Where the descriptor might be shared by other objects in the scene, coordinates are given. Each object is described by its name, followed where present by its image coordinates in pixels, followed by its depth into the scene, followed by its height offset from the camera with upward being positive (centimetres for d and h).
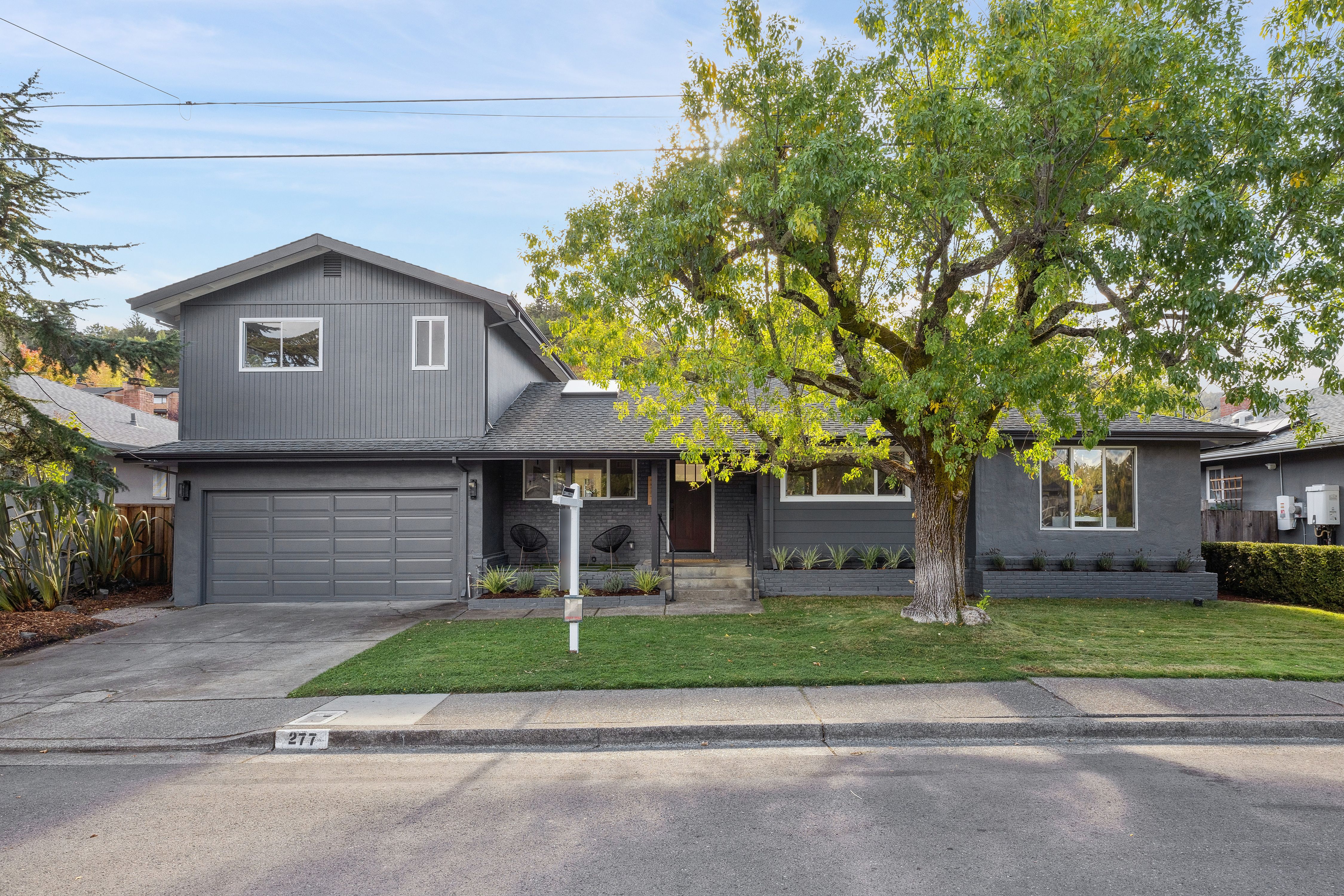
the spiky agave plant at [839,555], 1361 -127
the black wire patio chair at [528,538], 1415 -98
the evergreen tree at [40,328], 1038 +239
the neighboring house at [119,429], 1655 +146
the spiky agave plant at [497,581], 1275 -164
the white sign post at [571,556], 813 -76
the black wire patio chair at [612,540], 1424 -103
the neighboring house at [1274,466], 1527 +46
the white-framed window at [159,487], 1795 +4
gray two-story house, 1332 +46
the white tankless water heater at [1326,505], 1441 -38
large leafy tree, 686 +275
